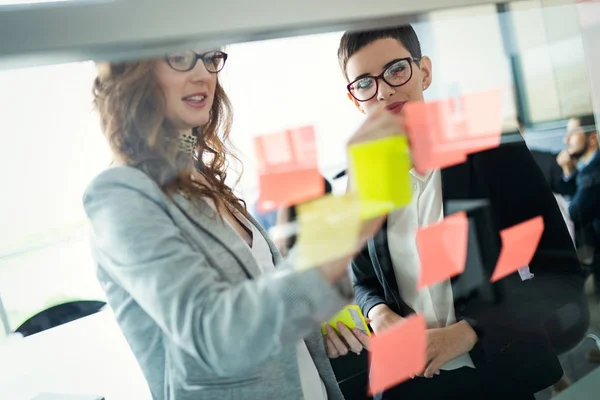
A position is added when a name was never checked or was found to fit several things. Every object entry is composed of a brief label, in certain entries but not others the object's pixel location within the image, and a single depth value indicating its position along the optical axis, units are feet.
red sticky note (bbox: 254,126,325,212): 2.37
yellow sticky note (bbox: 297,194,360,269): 2.25
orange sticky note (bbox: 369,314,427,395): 2.76
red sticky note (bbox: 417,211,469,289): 2.98
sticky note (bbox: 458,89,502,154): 3.17
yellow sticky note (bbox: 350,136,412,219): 2.44
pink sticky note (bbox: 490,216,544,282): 3.37
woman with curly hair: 2.06
